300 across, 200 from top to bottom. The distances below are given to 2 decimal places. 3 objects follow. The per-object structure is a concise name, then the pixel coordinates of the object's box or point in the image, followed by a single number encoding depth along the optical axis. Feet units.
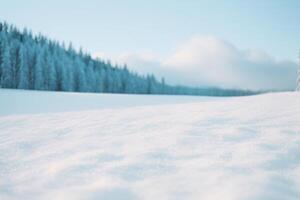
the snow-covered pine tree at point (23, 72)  146.81
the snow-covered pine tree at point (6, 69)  140.56
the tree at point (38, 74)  150.92
